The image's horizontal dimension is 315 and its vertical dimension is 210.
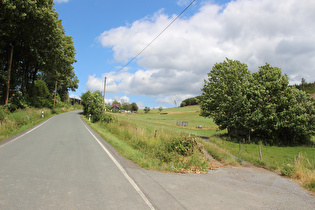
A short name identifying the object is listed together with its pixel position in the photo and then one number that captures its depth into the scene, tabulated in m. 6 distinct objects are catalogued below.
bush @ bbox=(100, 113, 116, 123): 23.87
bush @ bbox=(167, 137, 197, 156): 9.19
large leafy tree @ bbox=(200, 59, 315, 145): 29.45
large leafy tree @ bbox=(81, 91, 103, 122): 32.92
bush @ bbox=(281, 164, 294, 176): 7.98
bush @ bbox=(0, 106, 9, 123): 16.96
